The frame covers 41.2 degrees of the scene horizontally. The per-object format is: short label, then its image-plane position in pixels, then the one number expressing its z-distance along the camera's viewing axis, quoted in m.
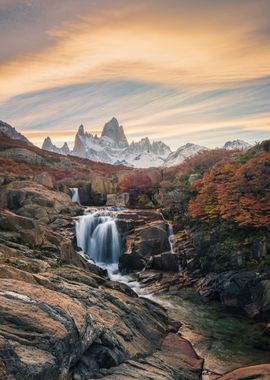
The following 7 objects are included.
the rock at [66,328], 10.05
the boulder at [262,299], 23.25
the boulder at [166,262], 32.78
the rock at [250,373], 14.32
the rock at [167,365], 13.04
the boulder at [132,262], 33.84
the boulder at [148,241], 34.97
